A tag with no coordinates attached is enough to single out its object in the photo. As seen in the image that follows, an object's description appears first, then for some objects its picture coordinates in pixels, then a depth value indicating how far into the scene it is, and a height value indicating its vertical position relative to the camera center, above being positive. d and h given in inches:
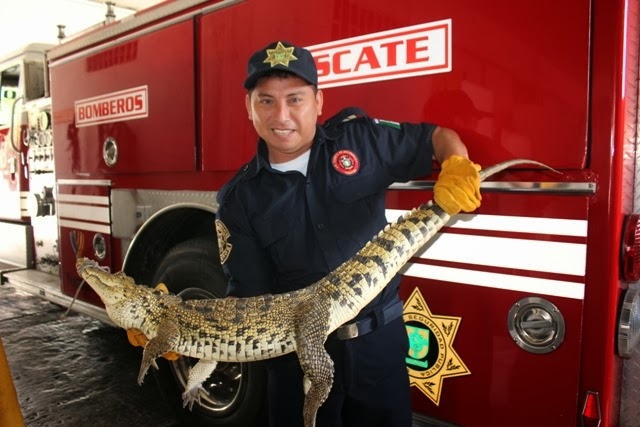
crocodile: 62.0 -18.2
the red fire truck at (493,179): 60.3 -0.9
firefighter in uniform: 66.6 -4.9
